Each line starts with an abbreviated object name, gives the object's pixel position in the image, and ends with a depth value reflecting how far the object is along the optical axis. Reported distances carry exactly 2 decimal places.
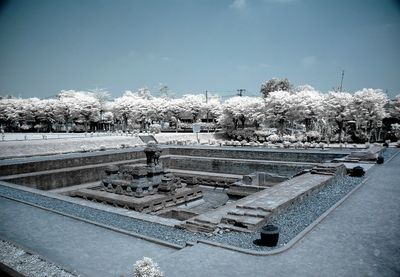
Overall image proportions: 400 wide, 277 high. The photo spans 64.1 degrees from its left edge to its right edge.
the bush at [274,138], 43.45
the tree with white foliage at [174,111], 66.81
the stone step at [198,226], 9.74
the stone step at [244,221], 9.45
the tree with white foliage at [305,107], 46.94
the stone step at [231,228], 9.32
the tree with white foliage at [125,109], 70.94
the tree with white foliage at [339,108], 43.31
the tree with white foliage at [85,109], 63.19
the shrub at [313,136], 44.53
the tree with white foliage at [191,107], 67.25
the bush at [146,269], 5.54
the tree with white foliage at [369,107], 41.94
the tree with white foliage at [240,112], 54.16
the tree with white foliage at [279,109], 48.62
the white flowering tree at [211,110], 69.12
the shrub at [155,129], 57.81
